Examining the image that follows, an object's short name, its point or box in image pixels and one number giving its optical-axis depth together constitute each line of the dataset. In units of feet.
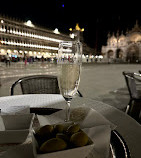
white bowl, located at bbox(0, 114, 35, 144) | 1.61
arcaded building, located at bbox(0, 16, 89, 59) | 133.49
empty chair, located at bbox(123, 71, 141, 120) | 7.52
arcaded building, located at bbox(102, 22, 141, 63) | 170.71
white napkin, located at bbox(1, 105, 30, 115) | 2.02
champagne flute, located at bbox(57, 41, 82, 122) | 2.10
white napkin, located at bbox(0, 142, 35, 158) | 1.12
